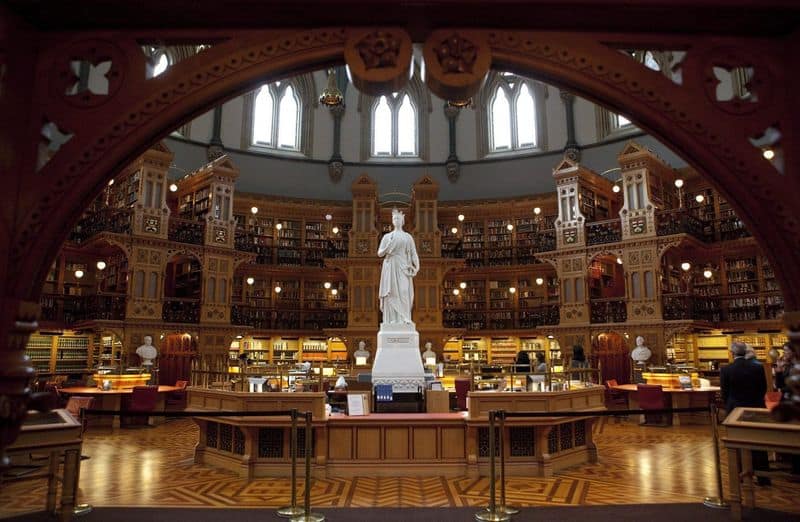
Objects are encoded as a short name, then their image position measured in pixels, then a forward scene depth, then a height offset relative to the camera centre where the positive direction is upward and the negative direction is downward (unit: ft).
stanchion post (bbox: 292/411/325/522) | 14.89 -4.13
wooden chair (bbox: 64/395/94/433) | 25.59 -2.45
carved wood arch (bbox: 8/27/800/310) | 8.18 +3.69
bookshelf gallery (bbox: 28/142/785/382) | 54.85 +8.31
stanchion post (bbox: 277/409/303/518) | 15.53 -4.34
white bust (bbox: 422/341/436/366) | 48.82 -0.87
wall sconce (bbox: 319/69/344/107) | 52.08 +22.97
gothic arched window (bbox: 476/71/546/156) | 77.36 +31.87
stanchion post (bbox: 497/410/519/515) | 15.39 -4.11
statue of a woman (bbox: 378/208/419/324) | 32.48 +4.27
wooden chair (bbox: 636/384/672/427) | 39.11 -3.42
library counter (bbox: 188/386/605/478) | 24.14 -3.96
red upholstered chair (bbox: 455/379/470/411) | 35.04 -2.92
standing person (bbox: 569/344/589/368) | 47.98 -0.98
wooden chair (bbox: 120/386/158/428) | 38.17 -3.28
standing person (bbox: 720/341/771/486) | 21.27 -1.52
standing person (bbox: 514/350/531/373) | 51.78 -1.00
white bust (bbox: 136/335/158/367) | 50.19 -0.20
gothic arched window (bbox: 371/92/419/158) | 80.79 +31.16
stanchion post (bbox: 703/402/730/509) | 15.84 -4.33
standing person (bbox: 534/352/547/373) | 37.32 -1.39
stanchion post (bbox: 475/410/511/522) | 14.74 -4.35
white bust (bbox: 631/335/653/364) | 53.11 -0.71
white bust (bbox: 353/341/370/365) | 56.85 -0.65
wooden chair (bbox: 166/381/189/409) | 44.50 -3.86
